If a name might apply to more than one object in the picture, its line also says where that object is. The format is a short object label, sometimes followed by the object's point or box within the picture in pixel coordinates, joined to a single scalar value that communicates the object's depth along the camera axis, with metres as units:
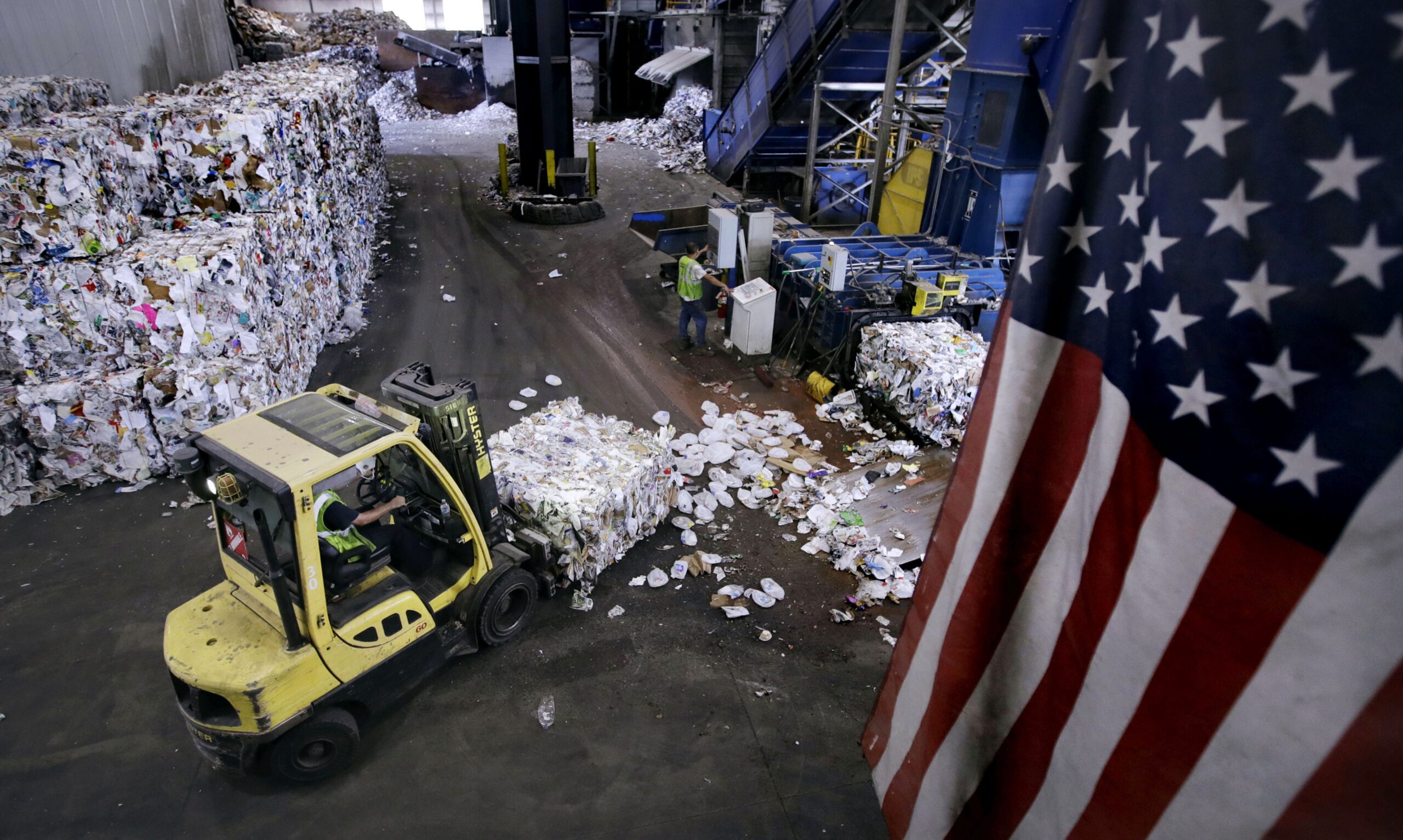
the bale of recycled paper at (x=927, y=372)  8.09
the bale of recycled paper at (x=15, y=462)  6.95
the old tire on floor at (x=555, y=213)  16.45
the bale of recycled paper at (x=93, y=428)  7.00
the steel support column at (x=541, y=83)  15.56
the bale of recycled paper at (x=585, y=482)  6.08
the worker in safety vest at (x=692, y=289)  9.89
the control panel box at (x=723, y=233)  10.20
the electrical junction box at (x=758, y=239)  10.54
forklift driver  4.36
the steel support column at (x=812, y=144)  14.80
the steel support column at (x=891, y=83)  11.99
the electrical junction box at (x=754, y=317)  10.01
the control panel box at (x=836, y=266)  9.03
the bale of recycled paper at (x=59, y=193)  6.49
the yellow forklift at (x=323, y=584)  4.11
